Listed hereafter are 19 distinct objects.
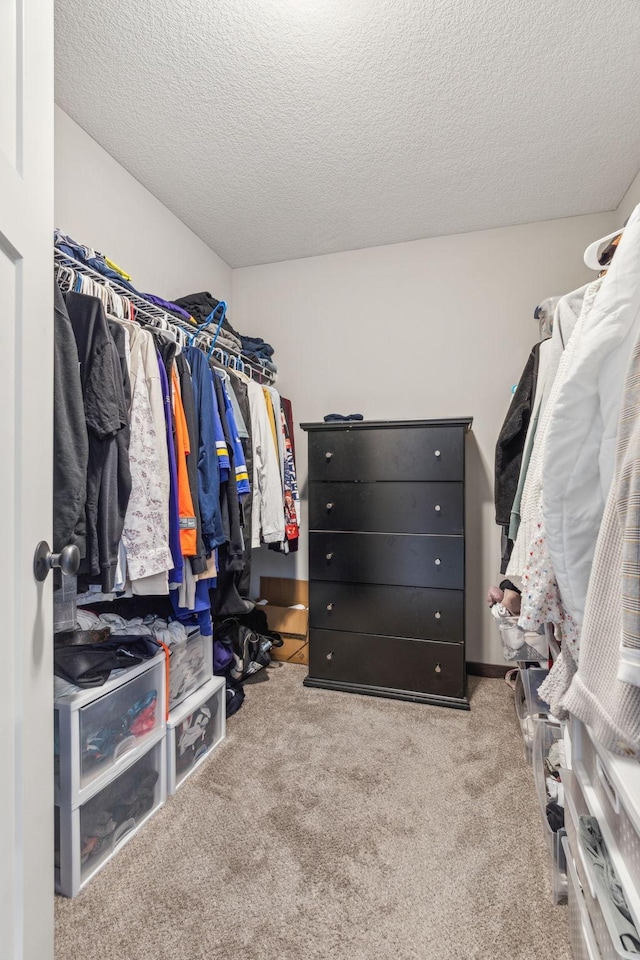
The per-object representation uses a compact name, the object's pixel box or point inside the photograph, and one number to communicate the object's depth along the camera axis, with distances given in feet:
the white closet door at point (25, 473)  2.39
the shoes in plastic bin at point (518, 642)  5.69
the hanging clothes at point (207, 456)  5.80
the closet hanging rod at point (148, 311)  4.81
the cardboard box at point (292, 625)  9.37
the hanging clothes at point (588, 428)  2.41
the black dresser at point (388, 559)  7.68
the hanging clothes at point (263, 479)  7.48
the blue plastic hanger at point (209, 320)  6.93
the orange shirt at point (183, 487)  5.31
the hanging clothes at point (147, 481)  4.78
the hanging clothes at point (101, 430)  4.30
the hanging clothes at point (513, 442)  5.67
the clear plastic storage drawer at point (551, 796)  4.05
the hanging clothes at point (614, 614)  1.87
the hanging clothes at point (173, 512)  5.25
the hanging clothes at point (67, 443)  3.82
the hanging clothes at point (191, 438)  5.51
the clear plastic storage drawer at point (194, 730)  5.47
